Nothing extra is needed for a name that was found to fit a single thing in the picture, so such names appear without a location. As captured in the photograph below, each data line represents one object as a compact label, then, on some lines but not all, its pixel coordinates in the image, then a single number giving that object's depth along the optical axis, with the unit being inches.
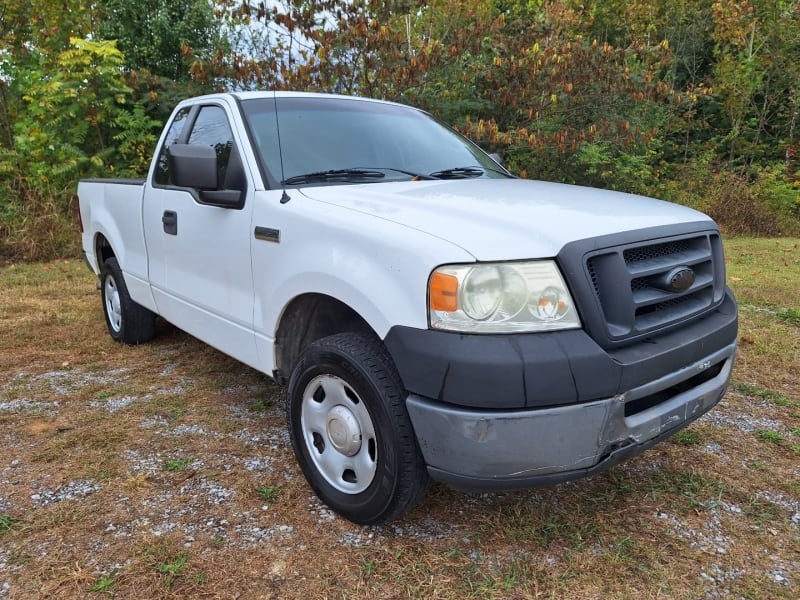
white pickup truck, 73.0
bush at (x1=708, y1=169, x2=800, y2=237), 446.6
